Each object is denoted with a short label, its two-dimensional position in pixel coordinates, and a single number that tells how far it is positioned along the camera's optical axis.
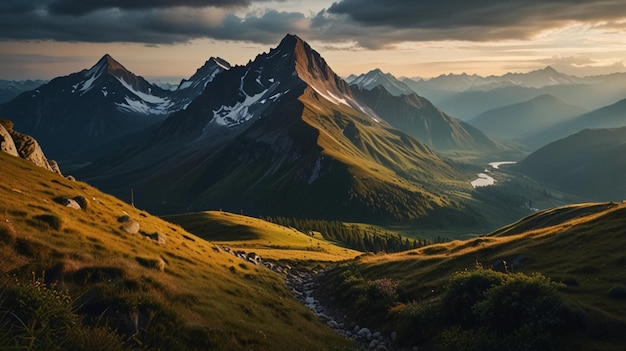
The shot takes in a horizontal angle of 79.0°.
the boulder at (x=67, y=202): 38.41
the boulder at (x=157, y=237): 41.58
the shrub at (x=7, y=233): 22.12
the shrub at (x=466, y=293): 27.07
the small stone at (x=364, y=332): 34.03
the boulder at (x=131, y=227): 39.51
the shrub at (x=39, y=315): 8.52
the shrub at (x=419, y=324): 28.77
